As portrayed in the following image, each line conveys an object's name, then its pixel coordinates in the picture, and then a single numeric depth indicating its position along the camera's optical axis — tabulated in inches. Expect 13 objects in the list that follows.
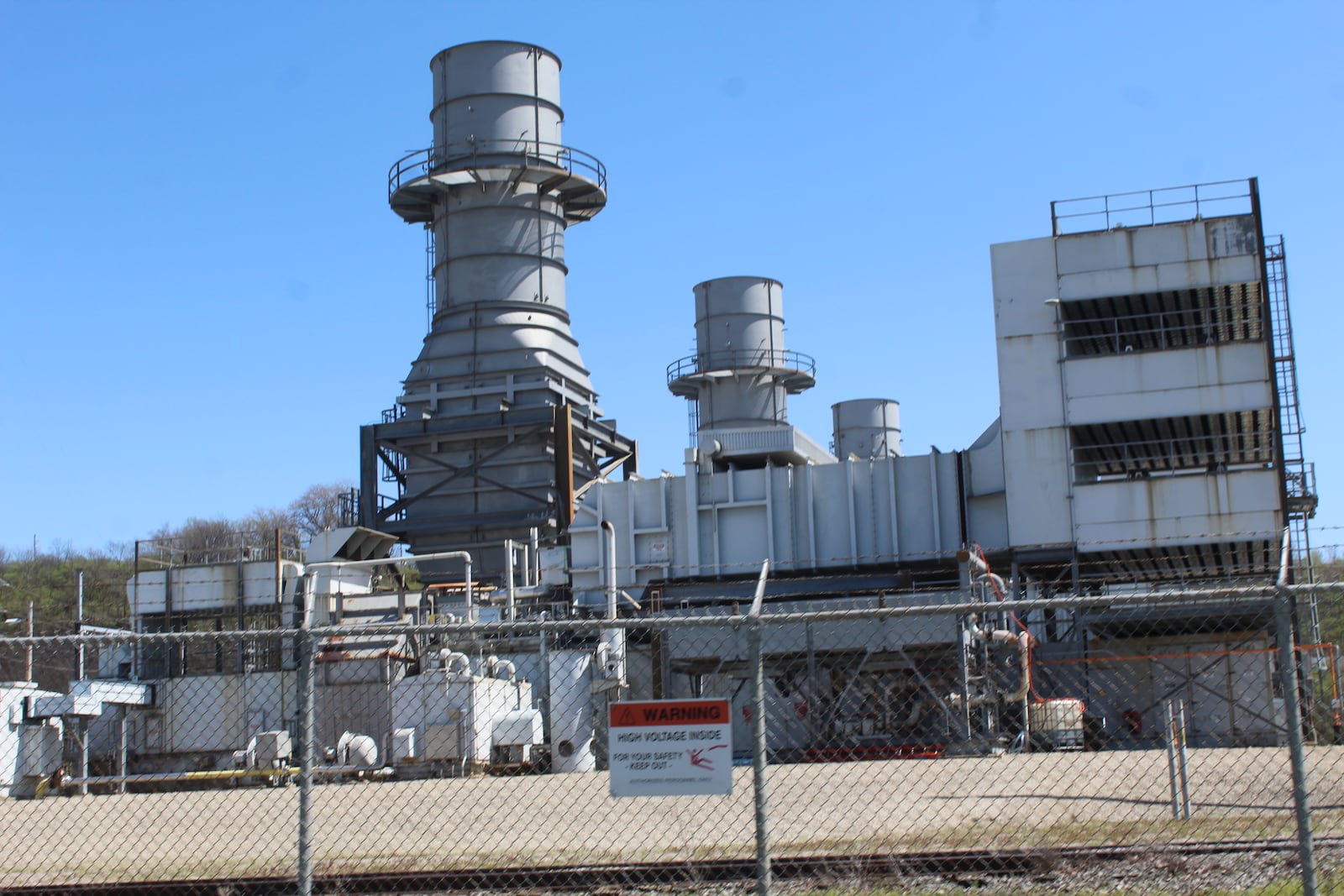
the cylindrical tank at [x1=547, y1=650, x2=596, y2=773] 1017.5
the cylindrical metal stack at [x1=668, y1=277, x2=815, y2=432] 2118.6
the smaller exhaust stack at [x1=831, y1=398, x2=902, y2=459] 2399.1
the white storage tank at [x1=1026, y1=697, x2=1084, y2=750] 922.1
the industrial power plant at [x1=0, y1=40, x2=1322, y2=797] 1021.2
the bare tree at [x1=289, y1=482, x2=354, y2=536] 3058.6
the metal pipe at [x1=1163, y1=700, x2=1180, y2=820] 438.9
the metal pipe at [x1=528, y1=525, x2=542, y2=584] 1672.1
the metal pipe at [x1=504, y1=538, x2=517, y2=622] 1178.3
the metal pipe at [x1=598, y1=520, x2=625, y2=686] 1136.2
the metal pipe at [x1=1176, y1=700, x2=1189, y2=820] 430.0
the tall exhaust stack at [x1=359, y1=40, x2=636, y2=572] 1887.3
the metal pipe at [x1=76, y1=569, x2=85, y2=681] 1301.7
